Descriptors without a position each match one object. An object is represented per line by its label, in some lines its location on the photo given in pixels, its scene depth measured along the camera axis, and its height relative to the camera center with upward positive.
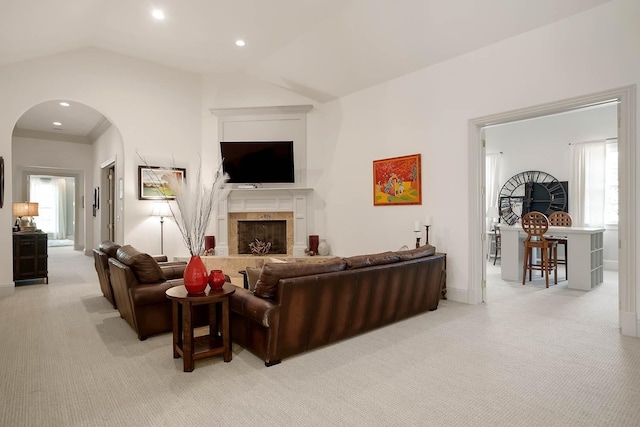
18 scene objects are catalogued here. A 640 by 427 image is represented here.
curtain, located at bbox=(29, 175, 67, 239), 13.52 +0.29
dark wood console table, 5.62 -0.72
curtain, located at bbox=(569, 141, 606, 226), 7.30 +0.59
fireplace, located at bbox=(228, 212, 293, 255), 6.77 -0.38
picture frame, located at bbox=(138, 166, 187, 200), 6.23 +0.47
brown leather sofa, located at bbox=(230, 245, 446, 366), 2.71 -0.78
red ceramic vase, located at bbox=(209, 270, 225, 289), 2.86 -0.56
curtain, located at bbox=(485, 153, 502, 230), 8.95 +0.72
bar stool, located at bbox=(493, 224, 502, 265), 7.68 -0.71
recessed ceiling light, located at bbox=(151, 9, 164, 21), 4.67 +2.66
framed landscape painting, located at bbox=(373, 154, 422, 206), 5.09 +0.45
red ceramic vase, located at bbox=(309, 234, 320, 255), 6.43 -0.59
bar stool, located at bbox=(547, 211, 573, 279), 6.97 -0.18
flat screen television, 6.48 +0.94
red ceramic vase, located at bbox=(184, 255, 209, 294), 2.71 -0.51
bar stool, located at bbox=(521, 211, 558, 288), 5.58 -0.51
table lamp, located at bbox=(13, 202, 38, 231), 5.96 -0.01
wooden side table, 2.63 -0.94
